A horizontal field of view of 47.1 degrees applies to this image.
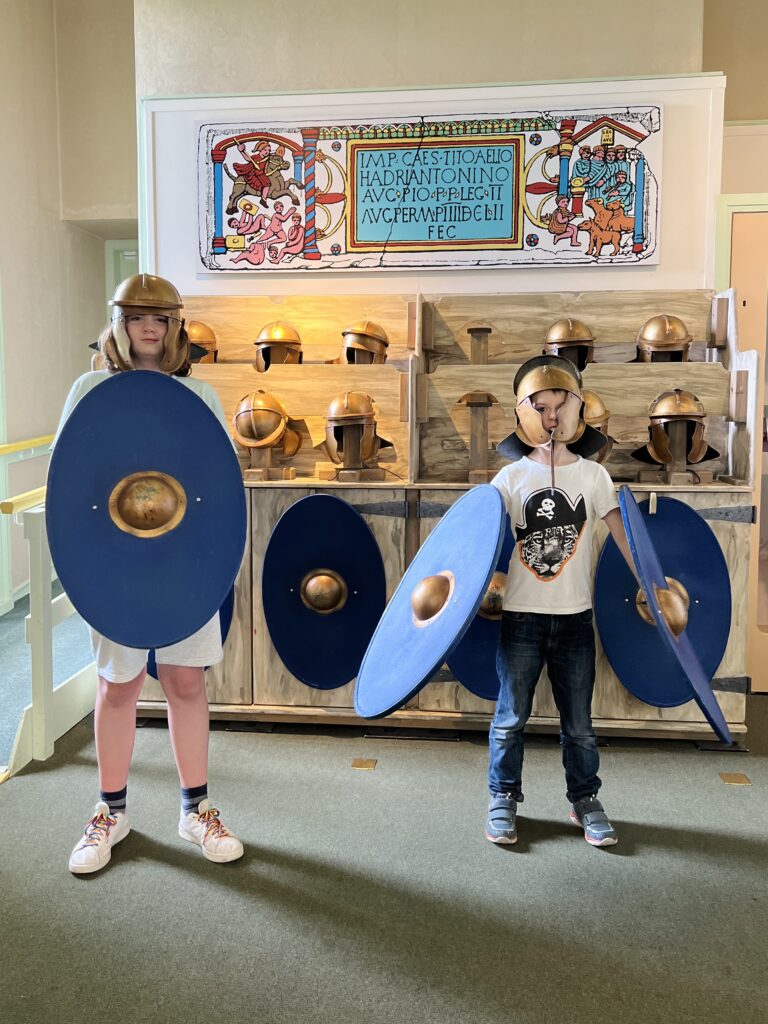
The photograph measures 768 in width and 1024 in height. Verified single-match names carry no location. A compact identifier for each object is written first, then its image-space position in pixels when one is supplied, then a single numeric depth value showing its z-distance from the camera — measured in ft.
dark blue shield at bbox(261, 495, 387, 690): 10.19
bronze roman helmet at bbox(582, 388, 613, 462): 10.12
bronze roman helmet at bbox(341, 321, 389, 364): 10.92
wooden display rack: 10.06
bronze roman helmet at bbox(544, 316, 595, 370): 10.73
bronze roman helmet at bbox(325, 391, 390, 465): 10.11
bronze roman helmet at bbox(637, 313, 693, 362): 10.69
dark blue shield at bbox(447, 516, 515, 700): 10.03
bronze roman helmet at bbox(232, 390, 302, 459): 10.43
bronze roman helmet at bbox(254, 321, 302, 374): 11.12
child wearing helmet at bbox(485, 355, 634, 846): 7.45
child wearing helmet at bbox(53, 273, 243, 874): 6.97
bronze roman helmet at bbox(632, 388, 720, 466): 10.00
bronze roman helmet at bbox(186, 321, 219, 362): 11.43
